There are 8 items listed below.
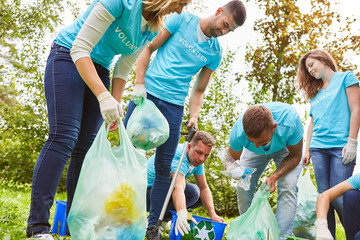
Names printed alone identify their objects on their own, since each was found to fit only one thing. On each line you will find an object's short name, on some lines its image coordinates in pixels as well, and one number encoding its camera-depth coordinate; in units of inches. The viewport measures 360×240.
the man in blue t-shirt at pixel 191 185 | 91.3
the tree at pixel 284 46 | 237.9
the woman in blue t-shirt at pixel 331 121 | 96.3
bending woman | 56.1
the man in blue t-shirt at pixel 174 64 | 89.7
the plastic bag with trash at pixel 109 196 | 47.6
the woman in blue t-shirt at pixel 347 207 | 75.2
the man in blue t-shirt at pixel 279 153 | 94.7
